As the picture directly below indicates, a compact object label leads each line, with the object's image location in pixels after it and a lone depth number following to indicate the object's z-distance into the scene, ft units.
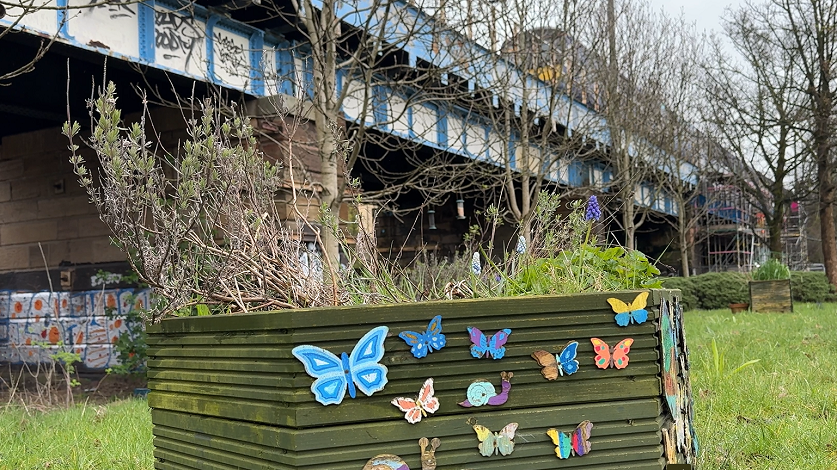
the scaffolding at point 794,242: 135.90
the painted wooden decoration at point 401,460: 6.98
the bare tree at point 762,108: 70.28
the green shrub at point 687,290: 64.08
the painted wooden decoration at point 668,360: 8.25
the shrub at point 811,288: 64.59
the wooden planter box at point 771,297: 44.83
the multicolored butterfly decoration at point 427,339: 7.09
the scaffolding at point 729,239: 119.22
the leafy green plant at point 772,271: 46.39
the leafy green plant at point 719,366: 19.13
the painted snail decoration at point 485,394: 7.20
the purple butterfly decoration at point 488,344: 7.20
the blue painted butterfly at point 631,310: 7.57
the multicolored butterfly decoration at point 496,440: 7.20
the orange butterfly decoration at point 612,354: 7.52
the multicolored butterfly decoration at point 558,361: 7.38
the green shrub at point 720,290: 63.52
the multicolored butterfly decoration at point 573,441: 7.34
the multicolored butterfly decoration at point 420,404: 7.06
